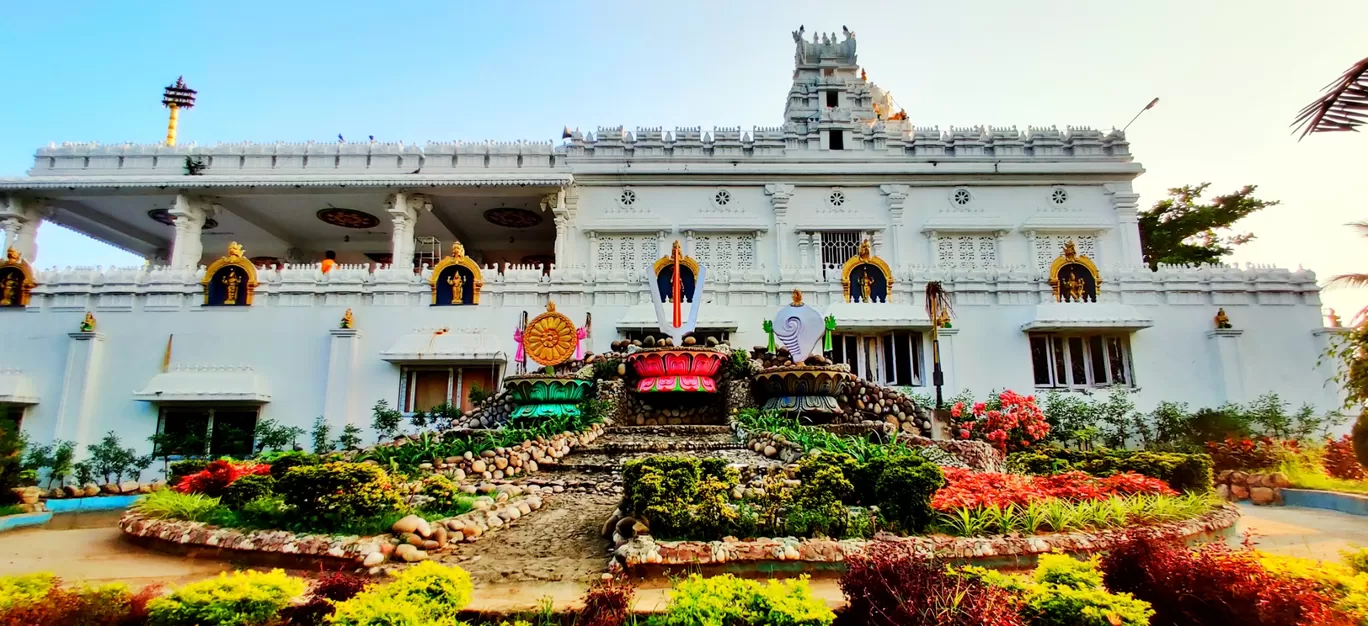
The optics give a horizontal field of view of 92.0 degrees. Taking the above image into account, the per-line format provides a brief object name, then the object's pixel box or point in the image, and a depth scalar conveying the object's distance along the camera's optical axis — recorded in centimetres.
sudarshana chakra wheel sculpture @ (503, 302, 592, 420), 1210
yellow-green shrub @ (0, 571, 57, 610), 370
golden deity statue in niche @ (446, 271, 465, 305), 1648
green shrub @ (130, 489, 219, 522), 668
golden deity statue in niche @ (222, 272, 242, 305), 1648
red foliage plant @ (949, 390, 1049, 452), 1136
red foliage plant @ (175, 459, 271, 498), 764
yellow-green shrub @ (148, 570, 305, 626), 354
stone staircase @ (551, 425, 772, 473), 937
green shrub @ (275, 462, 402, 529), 593
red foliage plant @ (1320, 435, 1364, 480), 1055
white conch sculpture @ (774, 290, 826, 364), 1243
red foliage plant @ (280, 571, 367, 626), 372
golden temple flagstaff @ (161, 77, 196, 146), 2645
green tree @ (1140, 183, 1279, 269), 2302
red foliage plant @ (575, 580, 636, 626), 348
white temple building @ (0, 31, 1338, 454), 1577
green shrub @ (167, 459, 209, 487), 916
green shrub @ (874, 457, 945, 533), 585
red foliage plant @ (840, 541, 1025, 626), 324
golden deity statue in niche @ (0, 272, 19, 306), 1628
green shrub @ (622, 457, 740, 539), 543
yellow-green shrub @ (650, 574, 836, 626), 335
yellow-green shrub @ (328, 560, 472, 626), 335
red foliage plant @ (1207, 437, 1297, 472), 1118
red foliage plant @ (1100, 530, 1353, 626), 348
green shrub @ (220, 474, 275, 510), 670
